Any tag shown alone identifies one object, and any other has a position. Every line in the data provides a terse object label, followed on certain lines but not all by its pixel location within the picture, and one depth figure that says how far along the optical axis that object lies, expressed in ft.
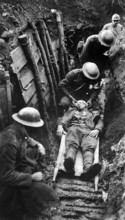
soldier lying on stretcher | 19.03
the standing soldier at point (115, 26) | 33.71
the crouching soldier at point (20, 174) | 14.32
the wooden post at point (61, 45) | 30.63
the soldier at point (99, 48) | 27.78
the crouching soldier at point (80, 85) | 25.57
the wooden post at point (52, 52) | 28.40
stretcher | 19.09
